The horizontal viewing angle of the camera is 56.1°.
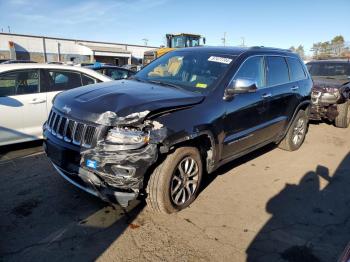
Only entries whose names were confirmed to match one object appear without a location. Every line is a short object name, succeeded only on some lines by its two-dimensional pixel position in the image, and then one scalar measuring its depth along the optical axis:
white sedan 5.50
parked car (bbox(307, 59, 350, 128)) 8.21
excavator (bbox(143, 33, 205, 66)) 20.73
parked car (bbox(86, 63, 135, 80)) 9.55
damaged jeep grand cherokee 3.24
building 38.97
